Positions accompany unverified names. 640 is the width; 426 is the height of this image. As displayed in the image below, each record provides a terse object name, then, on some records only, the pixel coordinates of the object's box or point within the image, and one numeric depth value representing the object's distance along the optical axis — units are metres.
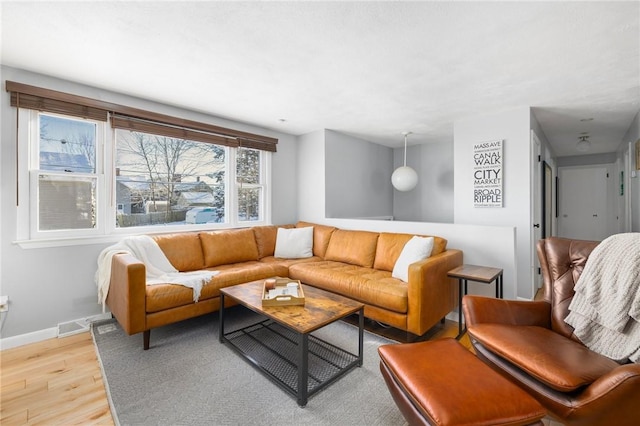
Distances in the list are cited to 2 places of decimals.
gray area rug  1.55
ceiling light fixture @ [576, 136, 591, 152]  4.62
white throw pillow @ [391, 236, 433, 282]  2.62
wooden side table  2.34
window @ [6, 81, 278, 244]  2.48
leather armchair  1.07
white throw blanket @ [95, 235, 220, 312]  2.49
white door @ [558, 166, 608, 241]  5.90
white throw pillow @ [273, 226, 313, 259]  3.72
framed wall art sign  3.36
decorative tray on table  2.03
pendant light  4.35
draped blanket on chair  1.38
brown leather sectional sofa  2.24
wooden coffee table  1.75
